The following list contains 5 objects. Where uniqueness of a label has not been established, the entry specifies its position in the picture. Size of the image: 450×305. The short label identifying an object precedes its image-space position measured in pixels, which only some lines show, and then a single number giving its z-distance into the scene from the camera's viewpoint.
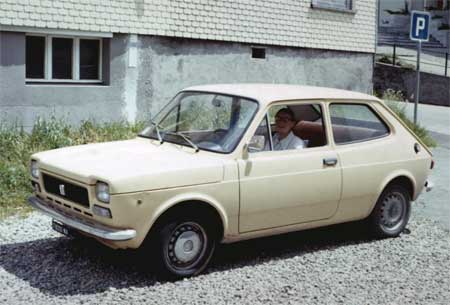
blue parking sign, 13.02
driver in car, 6.67
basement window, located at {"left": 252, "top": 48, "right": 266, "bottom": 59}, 15.03
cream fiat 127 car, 5.59
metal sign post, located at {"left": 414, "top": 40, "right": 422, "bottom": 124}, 12.77
